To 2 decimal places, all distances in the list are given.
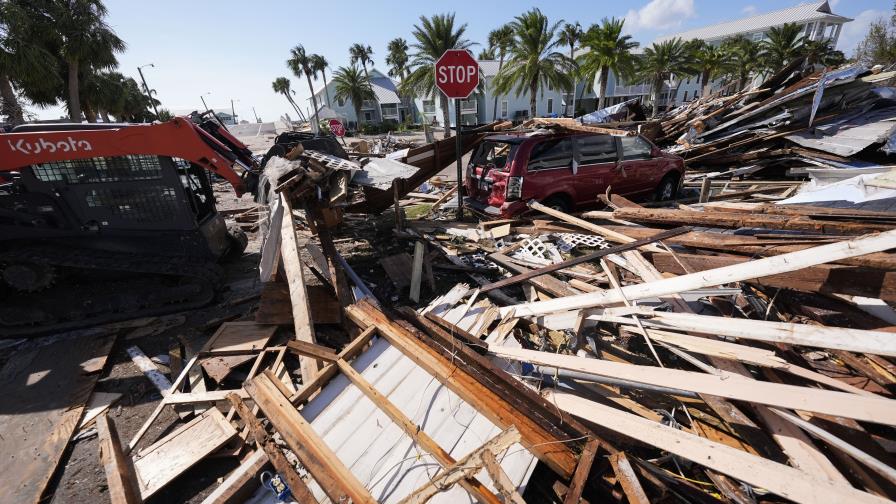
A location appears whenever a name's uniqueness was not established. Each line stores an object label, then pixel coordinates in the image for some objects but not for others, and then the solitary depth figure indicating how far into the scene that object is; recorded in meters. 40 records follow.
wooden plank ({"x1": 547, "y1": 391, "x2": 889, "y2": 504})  1.83
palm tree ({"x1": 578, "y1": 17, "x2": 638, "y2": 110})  25.81
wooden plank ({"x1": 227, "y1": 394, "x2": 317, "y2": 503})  2.11
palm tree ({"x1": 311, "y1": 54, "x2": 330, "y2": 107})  52.62
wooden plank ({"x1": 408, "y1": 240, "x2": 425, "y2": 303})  5.24
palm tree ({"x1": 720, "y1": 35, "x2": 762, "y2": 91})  33.09
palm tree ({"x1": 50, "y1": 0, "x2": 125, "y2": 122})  20.91
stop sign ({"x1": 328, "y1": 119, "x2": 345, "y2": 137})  16.97
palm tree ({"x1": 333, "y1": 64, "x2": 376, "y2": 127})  42.60
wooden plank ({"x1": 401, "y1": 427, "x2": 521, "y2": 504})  1.68
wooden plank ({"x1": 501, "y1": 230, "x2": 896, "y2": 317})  2.76
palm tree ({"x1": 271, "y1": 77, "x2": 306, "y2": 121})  62.11
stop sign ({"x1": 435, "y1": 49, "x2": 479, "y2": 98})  6.95
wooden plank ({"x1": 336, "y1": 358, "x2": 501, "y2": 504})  1.86
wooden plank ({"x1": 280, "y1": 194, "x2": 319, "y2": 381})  3.36
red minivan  6.43
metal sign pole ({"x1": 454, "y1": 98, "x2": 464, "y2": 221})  7.74
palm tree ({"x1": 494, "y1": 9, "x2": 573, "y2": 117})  24.52
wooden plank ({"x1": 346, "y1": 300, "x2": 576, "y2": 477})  2.14
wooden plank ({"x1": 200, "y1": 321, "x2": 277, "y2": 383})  3.91
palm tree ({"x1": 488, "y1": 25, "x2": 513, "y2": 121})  26.42
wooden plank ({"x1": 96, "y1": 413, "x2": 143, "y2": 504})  2.54
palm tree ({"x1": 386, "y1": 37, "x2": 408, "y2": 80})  52.72
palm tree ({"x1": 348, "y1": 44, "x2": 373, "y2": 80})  58.16
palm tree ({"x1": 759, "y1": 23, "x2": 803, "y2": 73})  30.73
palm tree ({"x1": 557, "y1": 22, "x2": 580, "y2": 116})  30.88
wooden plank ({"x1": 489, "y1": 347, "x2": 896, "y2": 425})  2.05
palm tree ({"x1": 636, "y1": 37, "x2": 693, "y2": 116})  33.03
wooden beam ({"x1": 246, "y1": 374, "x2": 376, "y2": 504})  2.02
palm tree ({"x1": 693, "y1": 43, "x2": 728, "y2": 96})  33.11
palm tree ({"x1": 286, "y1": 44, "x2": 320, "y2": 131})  51.97
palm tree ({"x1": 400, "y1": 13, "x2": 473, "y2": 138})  26.30
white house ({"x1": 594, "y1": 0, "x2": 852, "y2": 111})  50.28
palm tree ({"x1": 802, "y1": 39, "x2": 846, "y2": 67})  30.01
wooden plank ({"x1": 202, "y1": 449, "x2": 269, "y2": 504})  2.50
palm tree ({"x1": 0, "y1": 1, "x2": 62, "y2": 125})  17.25
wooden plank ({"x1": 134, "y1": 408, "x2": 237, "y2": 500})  2.89
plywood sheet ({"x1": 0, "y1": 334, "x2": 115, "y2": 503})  3.04
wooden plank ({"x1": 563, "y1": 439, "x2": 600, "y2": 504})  1.92
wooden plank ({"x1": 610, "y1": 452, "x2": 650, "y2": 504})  1.95
